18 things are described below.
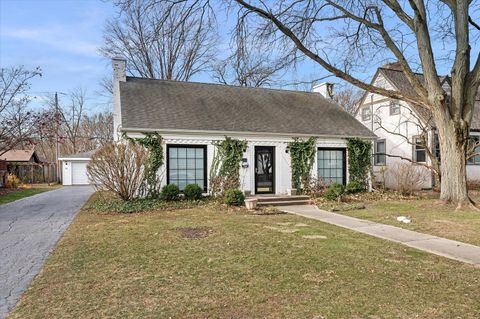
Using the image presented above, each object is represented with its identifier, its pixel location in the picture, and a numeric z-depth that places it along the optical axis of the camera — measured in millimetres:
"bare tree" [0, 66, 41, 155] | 18797
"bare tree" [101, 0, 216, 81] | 28375
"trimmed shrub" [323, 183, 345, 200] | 12680
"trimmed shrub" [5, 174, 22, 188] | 23188
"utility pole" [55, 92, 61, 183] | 29750
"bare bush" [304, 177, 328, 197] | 14164
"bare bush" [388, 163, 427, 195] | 14406
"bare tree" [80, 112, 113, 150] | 41500
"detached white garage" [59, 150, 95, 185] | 27688
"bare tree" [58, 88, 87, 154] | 39281
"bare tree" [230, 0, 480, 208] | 11031
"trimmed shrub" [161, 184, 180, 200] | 12086
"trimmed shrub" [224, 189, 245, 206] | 11570
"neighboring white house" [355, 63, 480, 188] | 18000
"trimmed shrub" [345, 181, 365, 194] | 14455
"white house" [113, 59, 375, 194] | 13070
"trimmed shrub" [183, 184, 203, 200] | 12411
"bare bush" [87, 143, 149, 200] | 11148
